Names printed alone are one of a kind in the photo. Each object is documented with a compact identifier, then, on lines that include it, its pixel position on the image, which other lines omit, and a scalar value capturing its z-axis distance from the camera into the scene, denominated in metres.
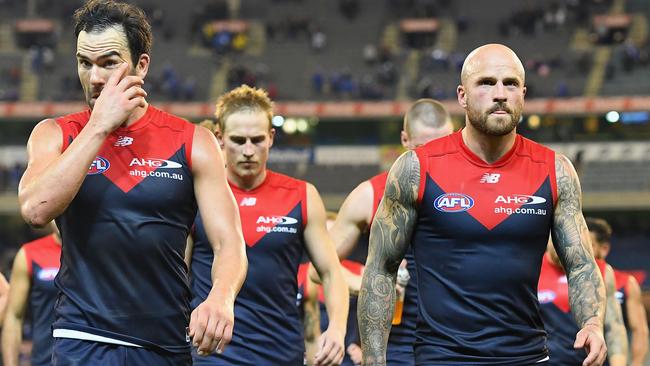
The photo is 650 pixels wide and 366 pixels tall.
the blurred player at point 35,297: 15.87
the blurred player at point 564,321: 16.09
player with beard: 10.62
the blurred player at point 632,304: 18.19
